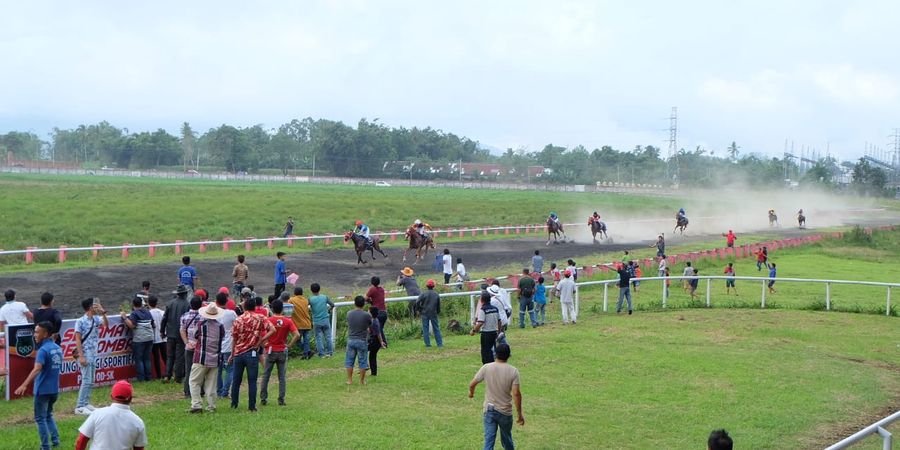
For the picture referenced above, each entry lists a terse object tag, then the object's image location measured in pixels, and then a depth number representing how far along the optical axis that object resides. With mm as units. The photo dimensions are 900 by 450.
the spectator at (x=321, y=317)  16500
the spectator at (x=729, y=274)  29656
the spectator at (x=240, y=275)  22219
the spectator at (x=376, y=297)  17484
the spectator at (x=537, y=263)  28656
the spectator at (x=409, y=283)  20419
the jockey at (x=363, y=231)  36625
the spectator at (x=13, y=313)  14227
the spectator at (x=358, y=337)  14586
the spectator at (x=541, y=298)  22323
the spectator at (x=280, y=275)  24453
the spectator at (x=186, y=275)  20875
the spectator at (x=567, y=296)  21969
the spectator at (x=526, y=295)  20500
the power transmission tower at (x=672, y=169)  159675
